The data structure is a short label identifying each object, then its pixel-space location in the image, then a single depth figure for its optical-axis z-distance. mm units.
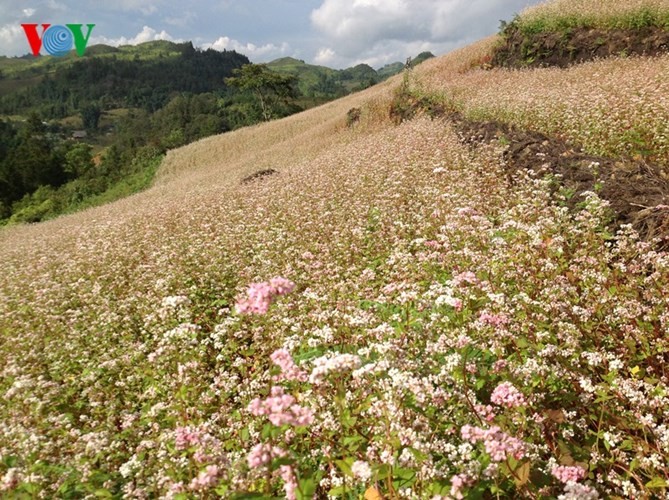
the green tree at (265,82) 67250
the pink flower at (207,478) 2137
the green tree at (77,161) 79212
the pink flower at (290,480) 2004
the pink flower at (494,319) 3402
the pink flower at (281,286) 2596
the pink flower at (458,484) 2027
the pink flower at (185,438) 2565
